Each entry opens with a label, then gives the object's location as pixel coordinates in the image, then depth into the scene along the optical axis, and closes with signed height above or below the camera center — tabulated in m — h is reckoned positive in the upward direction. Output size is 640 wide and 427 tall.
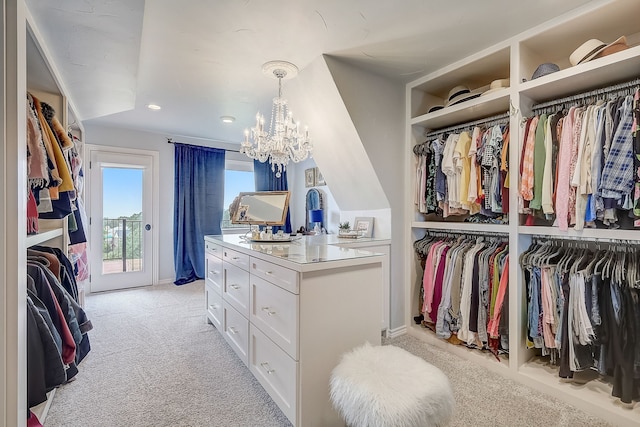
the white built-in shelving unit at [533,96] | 1.63 +0.82
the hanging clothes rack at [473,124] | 2.20 +0.73
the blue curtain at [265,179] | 5.03 +0.60
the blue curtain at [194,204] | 4.39 +0.13
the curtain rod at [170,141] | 4.37 +1.08
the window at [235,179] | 4.92 +0.59
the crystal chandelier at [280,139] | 2.32 +0.61
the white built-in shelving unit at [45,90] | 1.58 +0.93
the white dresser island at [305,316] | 1.44 -0.57
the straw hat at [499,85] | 2.09 +0.93
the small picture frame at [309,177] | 4.85 +0.61
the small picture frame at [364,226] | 2.82 -0.13
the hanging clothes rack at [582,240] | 1.69 -0.18
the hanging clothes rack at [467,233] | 2.26 -0.17
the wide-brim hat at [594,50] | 1.59 +0.93
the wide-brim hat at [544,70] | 1.85 +0.92
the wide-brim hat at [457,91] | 2.35 +1.00
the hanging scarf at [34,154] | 1.37 +0.28
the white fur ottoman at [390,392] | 1.07 -0.70
